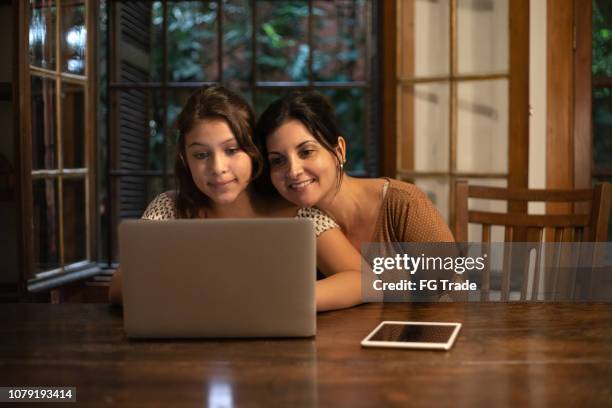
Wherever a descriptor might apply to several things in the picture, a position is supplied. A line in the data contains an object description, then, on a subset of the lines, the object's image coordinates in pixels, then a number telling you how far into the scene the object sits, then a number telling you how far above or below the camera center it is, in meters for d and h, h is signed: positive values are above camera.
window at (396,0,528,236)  3.00 +0.35
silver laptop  1.12 -0.14
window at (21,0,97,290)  2.82 +0.18
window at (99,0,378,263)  3.98 +0.90
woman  1.64 -0.01
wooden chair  1.82 -0.10
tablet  1.12 -0.24
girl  1.59 +0.03
